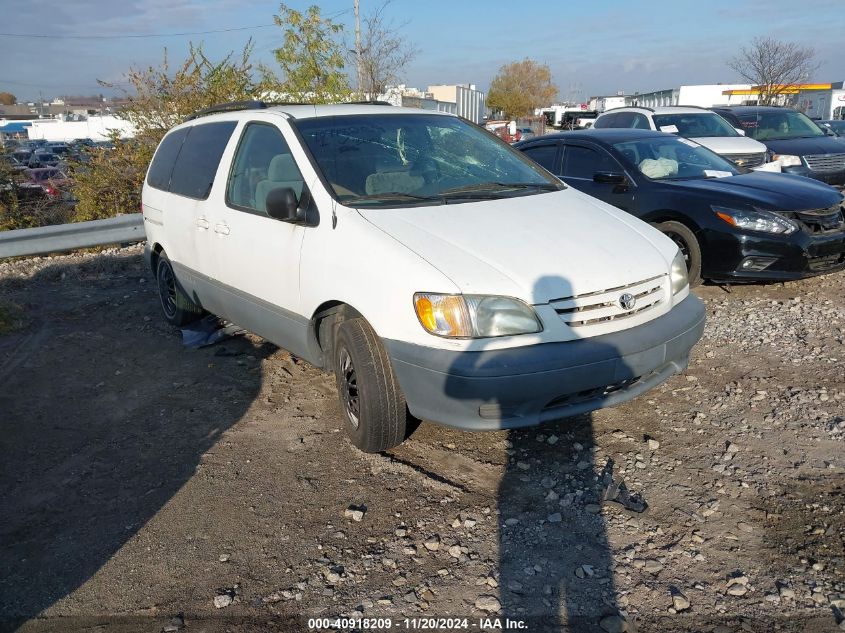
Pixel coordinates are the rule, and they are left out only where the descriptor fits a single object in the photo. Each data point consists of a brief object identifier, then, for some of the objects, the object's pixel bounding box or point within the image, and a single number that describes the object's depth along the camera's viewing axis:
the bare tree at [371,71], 20.38
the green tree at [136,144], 11.16
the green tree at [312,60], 13.73
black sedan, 6.17
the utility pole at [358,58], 19.78
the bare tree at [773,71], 30.25
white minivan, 3.29
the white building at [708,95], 35.22
